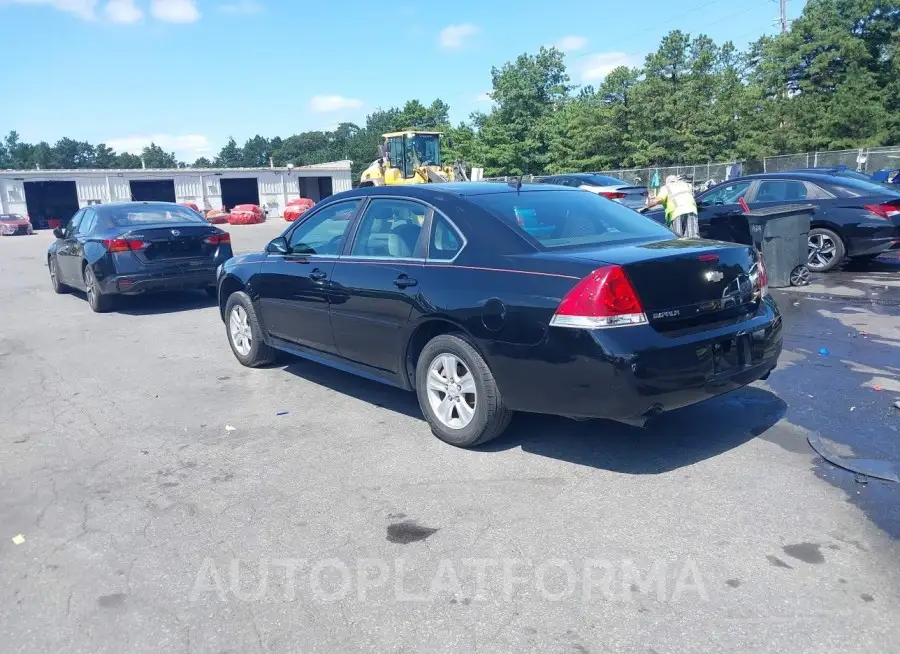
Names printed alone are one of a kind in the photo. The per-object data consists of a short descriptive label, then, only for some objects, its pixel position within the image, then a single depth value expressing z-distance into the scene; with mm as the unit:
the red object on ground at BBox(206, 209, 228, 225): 45306
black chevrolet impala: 4109
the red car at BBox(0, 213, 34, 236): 45906
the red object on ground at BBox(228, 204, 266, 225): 44688
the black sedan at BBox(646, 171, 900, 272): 10930
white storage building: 54375
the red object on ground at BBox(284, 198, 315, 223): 46844
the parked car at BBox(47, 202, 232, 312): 10211
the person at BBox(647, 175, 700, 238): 11156
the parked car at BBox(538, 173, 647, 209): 18844
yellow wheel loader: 24641
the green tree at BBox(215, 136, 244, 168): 152500
